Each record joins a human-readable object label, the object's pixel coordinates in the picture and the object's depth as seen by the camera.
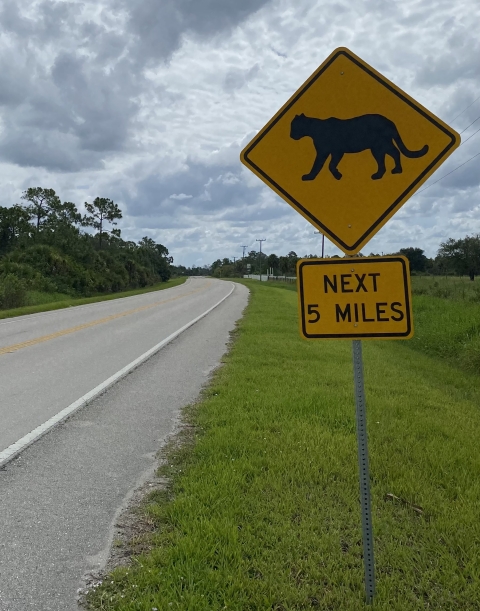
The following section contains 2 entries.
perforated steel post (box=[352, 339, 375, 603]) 2.77
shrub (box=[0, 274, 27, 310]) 25.61
